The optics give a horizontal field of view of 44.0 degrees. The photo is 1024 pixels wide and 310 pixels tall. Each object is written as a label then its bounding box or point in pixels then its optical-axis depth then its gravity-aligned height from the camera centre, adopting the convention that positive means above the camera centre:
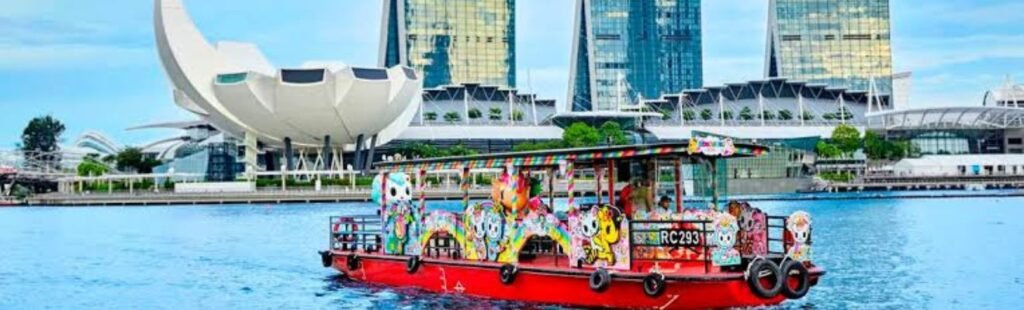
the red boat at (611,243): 17.56 -0.78
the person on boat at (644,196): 19.27 -0.08
